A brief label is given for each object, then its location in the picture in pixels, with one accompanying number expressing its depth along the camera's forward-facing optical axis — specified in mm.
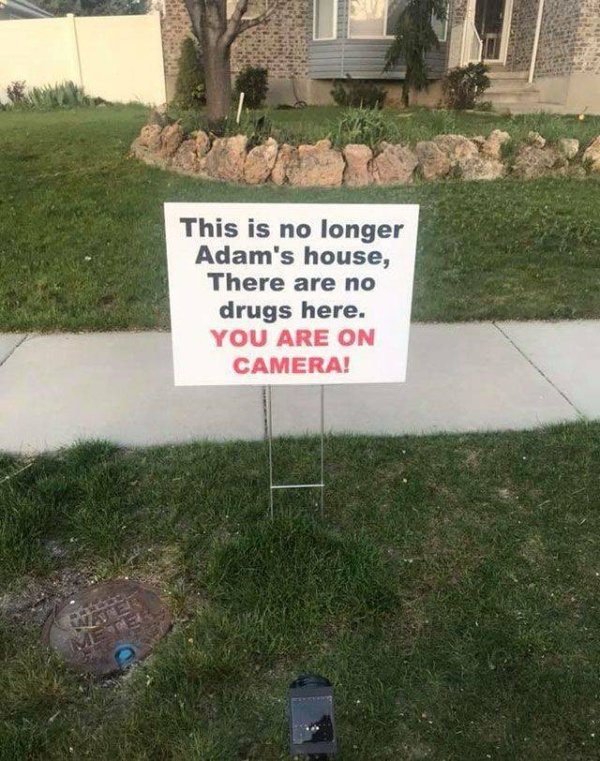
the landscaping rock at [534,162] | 9062
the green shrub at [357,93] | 16469
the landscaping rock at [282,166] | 8375
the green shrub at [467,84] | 15281
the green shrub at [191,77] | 16652
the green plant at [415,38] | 15172
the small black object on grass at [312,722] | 1751
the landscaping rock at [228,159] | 8440
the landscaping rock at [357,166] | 8375
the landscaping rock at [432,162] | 8727
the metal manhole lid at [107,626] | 2439
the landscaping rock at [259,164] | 8367
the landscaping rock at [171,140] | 9281
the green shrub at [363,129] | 8773
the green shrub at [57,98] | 17266
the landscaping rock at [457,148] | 8906
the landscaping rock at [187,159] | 8948
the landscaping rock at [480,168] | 8914
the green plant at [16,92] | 17688
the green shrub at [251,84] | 16422
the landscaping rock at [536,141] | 9281
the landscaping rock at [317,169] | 8297
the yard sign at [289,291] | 2600
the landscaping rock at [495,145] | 9062
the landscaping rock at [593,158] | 9258
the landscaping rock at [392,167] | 8484
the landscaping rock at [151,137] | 9602
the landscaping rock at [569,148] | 9250
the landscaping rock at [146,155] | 9398
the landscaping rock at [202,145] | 8914
